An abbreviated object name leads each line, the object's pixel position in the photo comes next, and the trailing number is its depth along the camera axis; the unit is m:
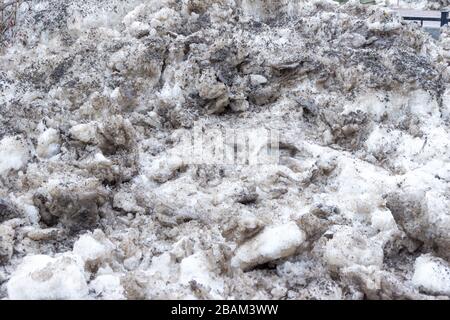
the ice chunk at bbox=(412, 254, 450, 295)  3.65
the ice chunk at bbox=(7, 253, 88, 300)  3.33
